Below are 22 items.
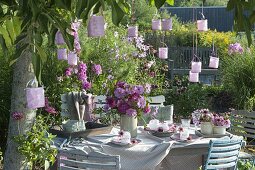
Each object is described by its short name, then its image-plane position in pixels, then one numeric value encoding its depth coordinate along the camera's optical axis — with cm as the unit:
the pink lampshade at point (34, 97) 311
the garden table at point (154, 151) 394
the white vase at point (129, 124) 432
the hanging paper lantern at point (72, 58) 604
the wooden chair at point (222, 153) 376
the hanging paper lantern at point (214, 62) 778
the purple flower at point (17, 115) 407
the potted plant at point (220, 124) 443
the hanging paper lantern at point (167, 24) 737
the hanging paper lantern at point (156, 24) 787
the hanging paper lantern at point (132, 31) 779
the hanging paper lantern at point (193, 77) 771
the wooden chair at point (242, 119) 558
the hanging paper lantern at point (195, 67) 750
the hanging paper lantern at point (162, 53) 791
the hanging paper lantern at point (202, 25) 744
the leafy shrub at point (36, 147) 417
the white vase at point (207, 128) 442
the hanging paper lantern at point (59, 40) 438
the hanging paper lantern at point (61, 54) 593
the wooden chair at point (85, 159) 320
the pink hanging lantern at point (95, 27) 380
